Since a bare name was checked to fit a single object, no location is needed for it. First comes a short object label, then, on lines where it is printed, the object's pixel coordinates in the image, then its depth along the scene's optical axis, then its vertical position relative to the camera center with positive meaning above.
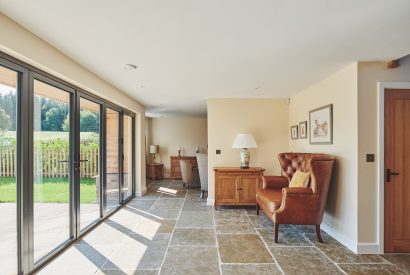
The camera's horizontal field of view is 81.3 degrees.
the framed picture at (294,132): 4.61 +0.10
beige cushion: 3.28 -0.61
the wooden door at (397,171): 2.78 -0.41
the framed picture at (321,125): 3.35 +0.18
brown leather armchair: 3.06 -0.81
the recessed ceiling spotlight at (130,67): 2.91 +0.89
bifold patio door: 2.07 -0.29
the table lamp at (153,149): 8.18 -0.39
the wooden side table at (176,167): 8.23 -1.01
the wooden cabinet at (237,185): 4.54 -0.91
